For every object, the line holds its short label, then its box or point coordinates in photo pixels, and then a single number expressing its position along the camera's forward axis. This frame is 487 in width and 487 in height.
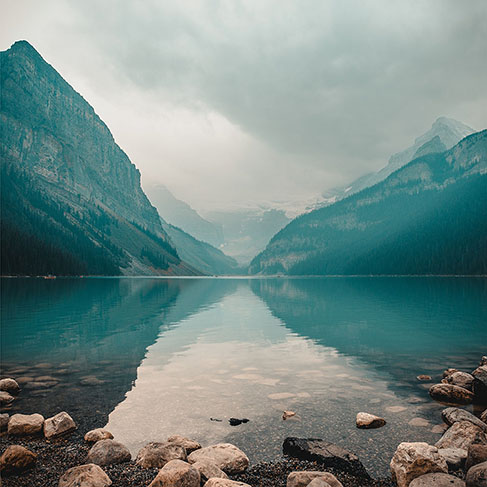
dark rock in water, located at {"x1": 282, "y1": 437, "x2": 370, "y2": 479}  10.92
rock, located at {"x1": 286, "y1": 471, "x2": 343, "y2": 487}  9.54
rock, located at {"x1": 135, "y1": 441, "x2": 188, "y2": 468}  11.09
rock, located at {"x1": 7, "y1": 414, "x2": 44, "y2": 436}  13.30
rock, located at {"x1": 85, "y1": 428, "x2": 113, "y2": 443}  12.83
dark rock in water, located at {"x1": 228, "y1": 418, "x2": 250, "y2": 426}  14.88
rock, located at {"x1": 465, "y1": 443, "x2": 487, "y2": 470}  9.91
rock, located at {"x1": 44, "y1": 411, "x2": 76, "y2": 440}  13.23
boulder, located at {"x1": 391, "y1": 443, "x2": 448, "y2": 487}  10.05
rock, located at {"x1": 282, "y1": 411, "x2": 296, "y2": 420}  15.51
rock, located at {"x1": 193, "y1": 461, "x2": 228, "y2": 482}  10.13
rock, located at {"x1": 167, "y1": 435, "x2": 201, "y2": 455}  12.16
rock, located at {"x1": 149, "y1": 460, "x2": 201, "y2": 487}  9.28
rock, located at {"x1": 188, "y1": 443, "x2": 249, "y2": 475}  10.79
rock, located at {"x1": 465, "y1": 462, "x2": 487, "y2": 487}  8.47
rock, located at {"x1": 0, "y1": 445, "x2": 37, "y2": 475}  10.32
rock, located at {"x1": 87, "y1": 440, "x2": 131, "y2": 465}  11.19
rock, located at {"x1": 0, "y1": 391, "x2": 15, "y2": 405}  16.86
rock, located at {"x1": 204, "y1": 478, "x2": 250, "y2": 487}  9.12
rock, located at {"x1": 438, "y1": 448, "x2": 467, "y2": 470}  10.97
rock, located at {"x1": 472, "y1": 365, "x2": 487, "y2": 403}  17.70
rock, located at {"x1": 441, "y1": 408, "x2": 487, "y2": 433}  13.11
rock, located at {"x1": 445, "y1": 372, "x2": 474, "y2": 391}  18.97
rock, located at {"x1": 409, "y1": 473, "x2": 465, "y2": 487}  9.12
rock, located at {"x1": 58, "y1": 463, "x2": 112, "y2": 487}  9.32
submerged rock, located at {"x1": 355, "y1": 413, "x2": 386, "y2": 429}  14.30
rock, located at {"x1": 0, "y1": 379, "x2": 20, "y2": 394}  18.39
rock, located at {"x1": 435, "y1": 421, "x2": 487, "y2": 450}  12.00
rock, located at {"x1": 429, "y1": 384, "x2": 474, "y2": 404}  17.55
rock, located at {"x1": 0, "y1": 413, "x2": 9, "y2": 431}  13.88
